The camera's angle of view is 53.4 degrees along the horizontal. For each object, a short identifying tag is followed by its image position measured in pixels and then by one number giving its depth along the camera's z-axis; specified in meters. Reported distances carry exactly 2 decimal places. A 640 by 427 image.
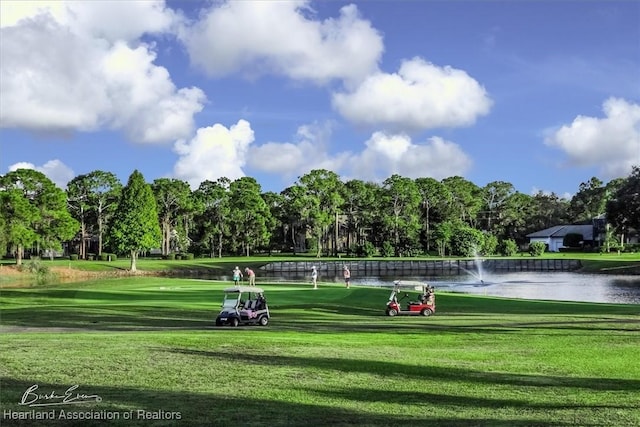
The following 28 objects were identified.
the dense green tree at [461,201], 138.75
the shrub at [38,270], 64.44
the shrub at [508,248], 126.75
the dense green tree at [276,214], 128.88
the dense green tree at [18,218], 73.50
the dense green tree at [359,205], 129.38
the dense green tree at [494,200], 149.25
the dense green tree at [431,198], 134.75
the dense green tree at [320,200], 119.50
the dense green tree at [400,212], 125.06
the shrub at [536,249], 120.06
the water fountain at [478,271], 65.15
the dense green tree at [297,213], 119.75
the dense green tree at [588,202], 154.62
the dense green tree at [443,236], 121.62
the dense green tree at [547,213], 158.88
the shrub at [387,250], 119.81
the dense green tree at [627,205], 90.88
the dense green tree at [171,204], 115.06
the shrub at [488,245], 125.19
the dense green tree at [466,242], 122.00
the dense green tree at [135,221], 80.38
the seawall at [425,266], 96.25
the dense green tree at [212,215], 118.00
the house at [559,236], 141.31
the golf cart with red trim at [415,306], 27.14
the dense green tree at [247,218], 117.38
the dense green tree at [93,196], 109.88
